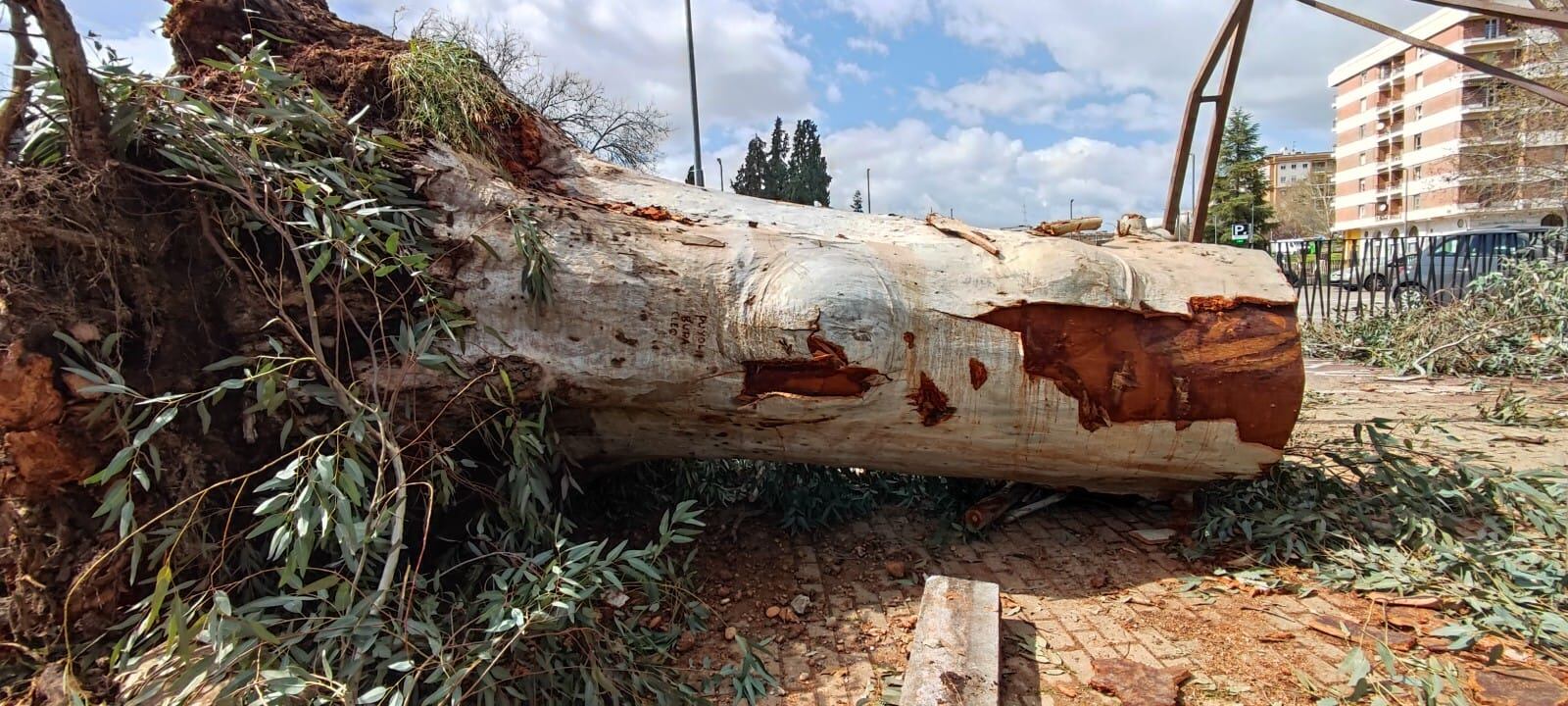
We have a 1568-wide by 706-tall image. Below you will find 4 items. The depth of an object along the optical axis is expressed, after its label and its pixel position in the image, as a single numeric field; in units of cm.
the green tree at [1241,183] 4138
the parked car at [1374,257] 991
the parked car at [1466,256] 888
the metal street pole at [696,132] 1231
